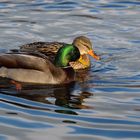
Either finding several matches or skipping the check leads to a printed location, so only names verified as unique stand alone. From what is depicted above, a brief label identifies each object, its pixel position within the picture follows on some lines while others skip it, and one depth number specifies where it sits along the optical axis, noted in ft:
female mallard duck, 42.48
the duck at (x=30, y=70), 36.60
